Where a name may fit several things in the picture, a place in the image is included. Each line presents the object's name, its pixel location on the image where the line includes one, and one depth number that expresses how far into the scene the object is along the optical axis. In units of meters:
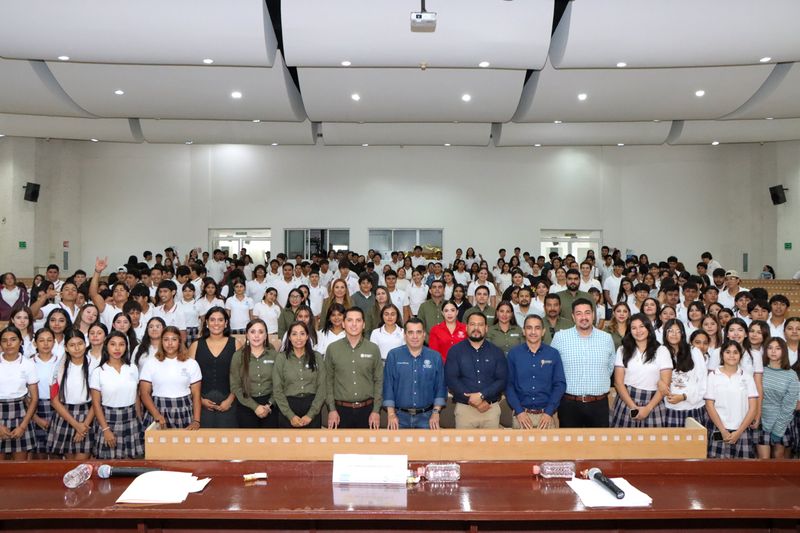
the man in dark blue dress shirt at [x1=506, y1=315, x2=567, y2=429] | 4.52
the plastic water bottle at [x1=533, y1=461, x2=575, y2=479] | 2.82
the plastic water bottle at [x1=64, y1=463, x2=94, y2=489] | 2.73
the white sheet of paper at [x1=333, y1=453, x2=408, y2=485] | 2.77
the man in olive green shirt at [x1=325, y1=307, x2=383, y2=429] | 4.61
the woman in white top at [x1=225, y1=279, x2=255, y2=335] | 7.93
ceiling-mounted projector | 6.32
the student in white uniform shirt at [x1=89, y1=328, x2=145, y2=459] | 4.46
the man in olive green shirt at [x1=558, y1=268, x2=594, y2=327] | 7.00
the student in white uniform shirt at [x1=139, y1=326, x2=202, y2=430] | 4.54
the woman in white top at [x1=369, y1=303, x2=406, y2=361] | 5.52
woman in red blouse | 5.64
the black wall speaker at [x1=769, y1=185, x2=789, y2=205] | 14.11
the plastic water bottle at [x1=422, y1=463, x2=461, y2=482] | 2.80
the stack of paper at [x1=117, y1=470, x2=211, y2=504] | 2.58
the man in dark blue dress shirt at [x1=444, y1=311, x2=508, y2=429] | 4.64
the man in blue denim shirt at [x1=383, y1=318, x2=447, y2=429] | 4.59
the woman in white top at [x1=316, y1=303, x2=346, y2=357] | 5.55
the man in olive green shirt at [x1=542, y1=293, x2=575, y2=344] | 6.00
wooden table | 2.47
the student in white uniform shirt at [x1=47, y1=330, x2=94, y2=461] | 4.55
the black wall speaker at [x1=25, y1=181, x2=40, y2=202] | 13.55
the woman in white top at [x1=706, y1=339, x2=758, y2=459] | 4.53
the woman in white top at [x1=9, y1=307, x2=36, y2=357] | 5.40
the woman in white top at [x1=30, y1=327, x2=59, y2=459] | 4.79
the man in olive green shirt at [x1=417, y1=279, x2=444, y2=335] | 7.05
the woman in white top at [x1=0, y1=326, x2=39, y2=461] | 4.61
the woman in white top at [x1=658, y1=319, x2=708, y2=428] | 4.59
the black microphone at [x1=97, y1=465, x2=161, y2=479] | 2.80
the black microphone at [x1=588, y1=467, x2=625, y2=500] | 2.54
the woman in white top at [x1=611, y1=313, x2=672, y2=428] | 4.53
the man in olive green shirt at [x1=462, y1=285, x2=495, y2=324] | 6.30
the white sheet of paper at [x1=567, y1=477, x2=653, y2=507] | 2.53
